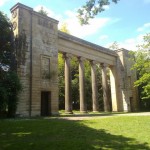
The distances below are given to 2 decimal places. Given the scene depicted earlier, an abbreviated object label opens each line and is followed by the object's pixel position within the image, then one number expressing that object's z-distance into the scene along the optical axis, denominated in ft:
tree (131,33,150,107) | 99.04
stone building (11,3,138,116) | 72.13
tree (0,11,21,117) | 60.49
